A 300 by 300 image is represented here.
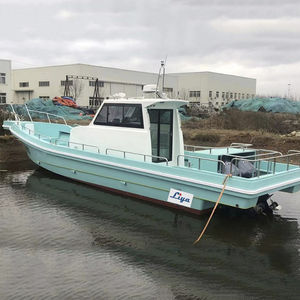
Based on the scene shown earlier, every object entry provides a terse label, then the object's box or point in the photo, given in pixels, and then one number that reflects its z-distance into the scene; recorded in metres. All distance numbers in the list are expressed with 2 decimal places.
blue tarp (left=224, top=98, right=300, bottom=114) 29.81
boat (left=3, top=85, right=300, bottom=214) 7.39
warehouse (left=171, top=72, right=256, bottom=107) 63.59
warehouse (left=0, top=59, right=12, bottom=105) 43.67
